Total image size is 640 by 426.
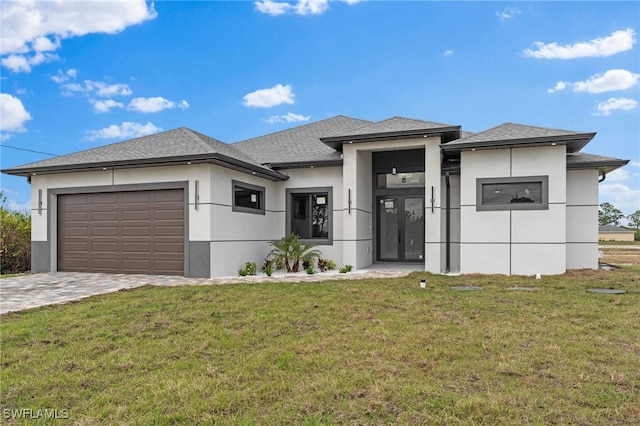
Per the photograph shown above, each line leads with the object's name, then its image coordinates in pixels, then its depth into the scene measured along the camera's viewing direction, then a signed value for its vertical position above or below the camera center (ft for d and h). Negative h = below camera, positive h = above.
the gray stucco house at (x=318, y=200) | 33.35 +1.61
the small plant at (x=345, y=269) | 36.73 -5.06
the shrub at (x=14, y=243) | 44.70 -3.24
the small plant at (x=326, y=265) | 39.39 -5.01
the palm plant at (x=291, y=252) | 37.83 -3.65
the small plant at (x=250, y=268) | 36.60 -4.96
